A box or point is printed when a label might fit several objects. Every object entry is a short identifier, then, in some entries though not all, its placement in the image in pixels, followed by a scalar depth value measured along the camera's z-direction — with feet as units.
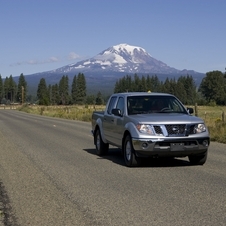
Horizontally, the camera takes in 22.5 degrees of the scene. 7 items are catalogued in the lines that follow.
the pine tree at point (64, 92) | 551.59
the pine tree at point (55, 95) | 559.38
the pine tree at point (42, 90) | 547.90
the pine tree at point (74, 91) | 529.04
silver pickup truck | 39.17
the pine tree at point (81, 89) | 528.95
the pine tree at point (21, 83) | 549.54
